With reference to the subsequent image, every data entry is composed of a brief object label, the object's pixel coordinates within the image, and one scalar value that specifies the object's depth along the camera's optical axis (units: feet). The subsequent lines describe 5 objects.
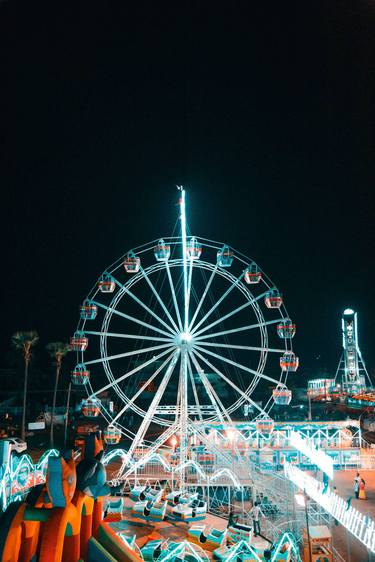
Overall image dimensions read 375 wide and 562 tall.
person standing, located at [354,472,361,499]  51.83
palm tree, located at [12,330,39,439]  101.50
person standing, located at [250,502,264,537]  42.29
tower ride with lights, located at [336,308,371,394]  179.52
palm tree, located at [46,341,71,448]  113.39
